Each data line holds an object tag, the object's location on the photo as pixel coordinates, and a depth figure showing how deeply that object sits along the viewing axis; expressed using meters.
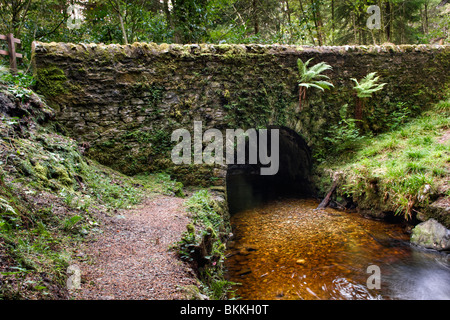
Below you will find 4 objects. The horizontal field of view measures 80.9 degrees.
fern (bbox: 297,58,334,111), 7.02
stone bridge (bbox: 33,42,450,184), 5.86
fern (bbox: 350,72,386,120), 7.39
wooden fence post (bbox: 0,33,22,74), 5.95
